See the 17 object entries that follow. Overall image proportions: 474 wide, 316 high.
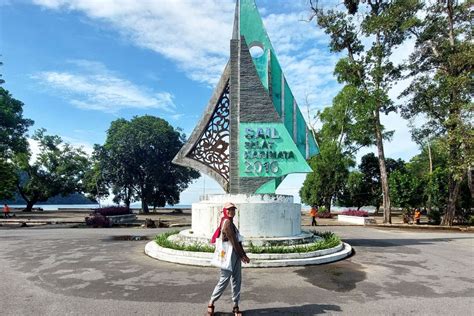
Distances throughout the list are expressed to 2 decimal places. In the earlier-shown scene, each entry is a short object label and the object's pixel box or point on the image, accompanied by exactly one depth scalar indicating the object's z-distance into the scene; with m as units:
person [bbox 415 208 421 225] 26.78
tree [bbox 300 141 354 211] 33.62
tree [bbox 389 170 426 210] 27.88
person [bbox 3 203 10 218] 32.20
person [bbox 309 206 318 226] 23.90
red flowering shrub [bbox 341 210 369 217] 28.83
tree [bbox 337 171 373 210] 40.06
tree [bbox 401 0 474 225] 22.73
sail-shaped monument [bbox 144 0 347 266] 10.91
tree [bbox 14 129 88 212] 46.44
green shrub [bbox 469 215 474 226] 27.83
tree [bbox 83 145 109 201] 46.78
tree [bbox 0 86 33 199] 40.41
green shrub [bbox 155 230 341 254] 9.60
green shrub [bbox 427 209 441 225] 27.92
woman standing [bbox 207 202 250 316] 5.42
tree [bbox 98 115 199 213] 44.62
